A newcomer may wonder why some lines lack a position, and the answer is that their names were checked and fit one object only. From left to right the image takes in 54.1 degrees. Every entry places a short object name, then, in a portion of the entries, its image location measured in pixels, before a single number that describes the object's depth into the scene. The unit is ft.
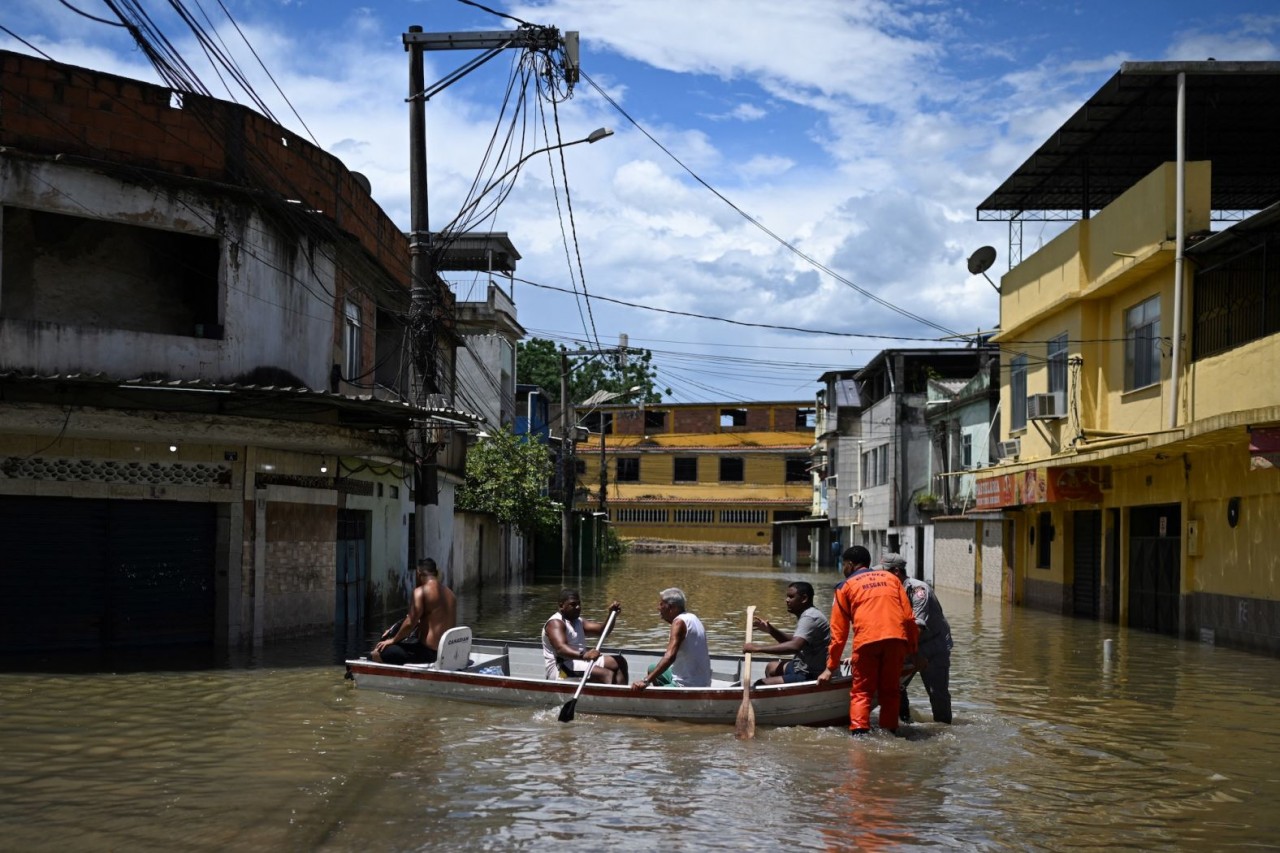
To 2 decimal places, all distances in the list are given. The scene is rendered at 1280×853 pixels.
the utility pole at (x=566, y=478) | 143.02
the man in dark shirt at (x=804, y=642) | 40.73
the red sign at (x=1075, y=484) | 83.41
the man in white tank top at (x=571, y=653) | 43.70
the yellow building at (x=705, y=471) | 239.50
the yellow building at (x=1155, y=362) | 63.67
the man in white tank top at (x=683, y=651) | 41.27
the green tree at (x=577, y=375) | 234.38
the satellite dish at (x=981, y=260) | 101.96
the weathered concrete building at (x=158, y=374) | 51.29
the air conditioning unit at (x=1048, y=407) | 86.12
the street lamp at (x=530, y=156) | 62.28
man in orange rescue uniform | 37.04
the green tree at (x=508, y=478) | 128.88
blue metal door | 69.77
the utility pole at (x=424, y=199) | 59.21
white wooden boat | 39.63
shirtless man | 47.09
